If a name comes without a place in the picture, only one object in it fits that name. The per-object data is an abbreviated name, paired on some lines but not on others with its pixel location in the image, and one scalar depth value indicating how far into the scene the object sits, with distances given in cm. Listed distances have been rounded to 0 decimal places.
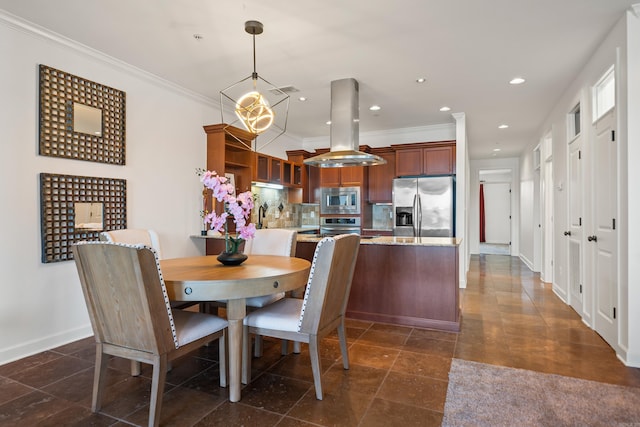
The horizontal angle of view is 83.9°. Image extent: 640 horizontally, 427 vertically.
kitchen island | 340
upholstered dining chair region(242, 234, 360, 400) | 204
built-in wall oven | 600
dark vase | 244
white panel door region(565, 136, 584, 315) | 375
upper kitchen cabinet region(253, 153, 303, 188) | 529
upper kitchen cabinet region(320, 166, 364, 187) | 609
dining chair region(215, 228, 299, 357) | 313
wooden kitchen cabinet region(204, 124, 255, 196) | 452
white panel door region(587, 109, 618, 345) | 285
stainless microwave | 604
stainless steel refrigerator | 534
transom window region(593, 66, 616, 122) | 303
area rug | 187
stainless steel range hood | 392
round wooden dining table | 190
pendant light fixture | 268
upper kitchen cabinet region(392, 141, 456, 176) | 546
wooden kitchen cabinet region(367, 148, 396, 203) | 604
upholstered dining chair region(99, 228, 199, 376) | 241
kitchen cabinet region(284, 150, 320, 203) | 641
